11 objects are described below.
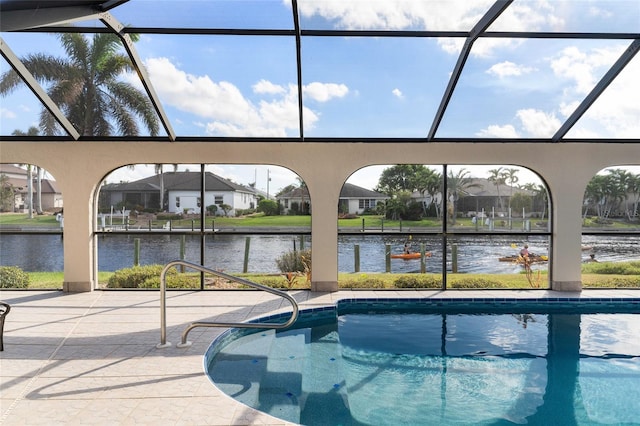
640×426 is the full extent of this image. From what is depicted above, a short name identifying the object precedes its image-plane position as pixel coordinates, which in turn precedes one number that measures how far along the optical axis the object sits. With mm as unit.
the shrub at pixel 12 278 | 9344
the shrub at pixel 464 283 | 11109
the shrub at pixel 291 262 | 12570
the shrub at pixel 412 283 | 9227
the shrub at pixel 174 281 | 9344
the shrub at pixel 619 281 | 13172
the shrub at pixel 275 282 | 11523
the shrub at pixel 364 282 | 12128
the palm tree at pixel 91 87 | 5934
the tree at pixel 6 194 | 13586
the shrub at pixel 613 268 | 14796
